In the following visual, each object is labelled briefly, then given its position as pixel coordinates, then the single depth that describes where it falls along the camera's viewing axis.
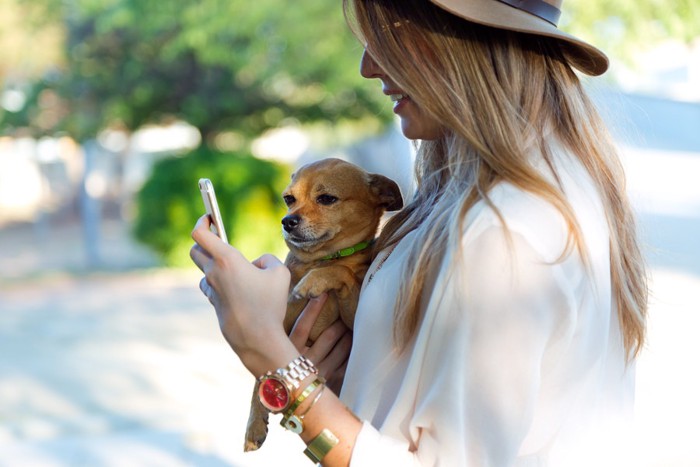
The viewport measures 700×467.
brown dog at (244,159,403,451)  1.76
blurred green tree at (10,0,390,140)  10.00
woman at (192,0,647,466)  1.17
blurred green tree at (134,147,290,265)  10.58
